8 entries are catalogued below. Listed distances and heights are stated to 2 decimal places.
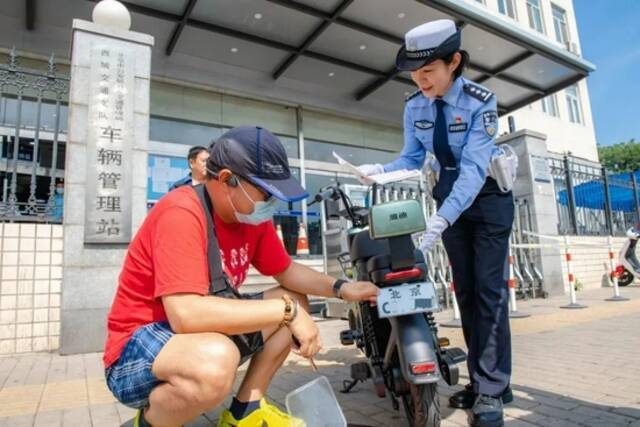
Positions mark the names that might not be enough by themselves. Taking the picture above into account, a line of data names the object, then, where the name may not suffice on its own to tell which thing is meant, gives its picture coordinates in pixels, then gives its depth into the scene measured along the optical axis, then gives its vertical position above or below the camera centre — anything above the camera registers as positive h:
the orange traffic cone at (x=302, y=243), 9.52 +0.73
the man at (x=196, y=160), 3.72 +1.12
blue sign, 9.26 +2.44
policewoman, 2.11 +0.36
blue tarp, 9.95 +1.69
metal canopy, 8.41 +5.19
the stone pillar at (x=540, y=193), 7.81 +1.35
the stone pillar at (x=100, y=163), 4.45 +1.35
